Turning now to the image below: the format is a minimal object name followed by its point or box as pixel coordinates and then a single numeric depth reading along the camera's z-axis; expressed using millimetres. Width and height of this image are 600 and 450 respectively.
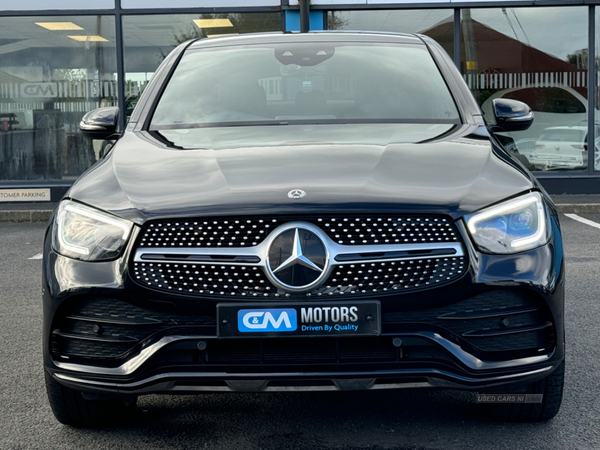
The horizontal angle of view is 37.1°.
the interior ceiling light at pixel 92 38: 13258
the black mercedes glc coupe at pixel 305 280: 2752
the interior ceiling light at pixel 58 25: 13180
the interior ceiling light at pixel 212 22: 13234
